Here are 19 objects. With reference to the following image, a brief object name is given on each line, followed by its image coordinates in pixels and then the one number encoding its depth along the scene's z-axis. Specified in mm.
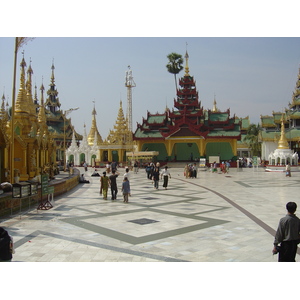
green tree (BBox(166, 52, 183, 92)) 66250
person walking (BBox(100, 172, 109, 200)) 14469
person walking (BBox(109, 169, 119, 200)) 14125
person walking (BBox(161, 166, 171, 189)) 18422
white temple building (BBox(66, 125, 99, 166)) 58375
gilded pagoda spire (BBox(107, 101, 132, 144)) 55766
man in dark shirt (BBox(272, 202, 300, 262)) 5035
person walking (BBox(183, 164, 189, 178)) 27312
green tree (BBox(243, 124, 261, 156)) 58509
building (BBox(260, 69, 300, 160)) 50688
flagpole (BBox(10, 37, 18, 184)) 11420
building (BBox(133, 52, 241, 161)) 49500
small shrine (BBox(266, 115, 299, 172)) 41875
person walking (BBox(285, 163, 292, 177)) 28203
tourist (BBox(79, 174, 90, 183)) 23109
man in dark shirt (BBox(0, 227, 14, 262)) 4824
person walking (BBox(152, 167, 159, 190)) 18234
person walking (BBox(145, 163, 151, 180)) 25669
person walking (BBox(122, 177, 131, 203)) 13281
